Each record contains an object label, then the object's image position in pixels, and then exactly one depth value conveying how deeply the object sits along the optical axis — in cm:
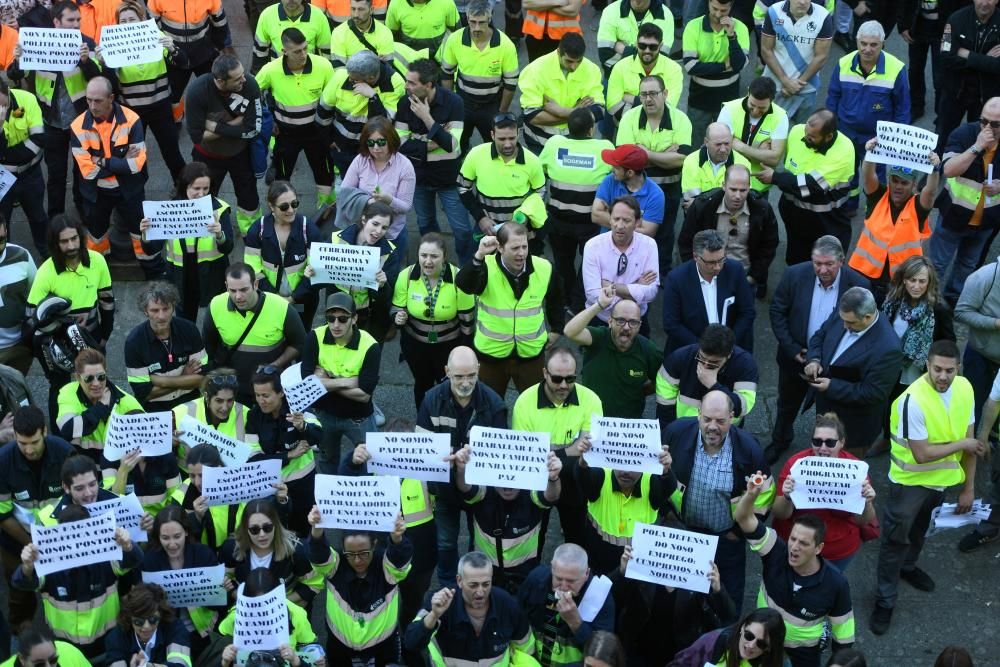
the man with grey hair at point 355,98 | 1301
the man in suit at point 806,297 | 1084
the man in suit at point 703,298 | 1088
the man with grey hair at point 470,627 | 871
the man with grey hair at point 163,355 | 1076
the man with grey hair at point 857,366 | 1034
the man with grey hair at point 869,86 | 1309
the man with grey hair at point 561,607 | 878
